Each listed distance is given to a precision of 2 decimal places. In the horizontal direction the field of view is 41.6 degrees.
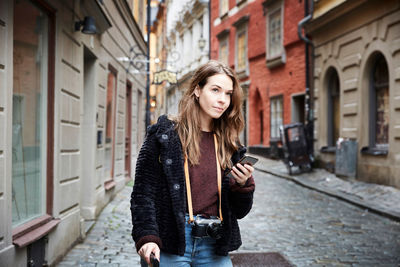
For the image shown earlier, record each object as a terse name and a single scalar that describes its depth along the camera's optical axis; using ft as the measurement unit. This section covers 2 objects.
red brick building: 59.36
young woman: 7.61
